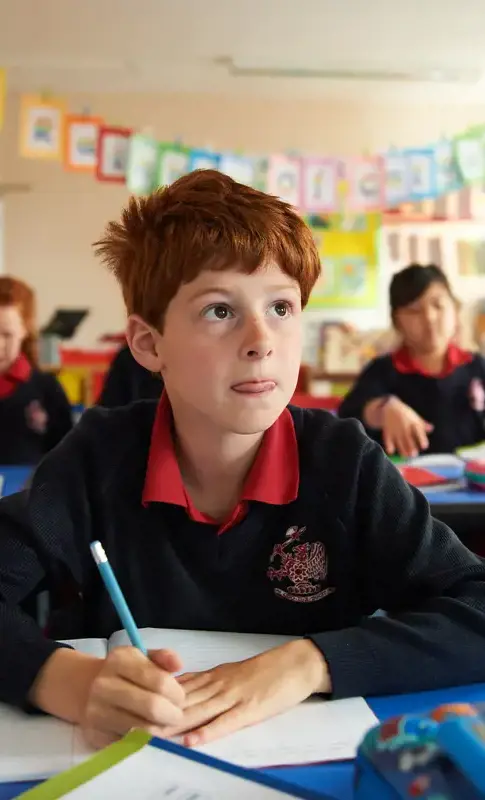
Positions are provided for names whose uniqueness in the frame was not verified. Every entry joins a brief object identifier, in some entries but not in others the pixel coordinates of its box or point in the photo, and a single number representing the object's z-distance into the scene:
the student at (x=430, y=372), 2.38
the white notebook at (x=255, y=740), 0.56
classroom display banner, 3.40
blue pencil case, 0.40
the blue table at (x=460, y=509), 1.48
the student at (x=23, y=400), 2.39
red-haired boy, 0.76
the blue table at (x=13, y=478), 1.61
